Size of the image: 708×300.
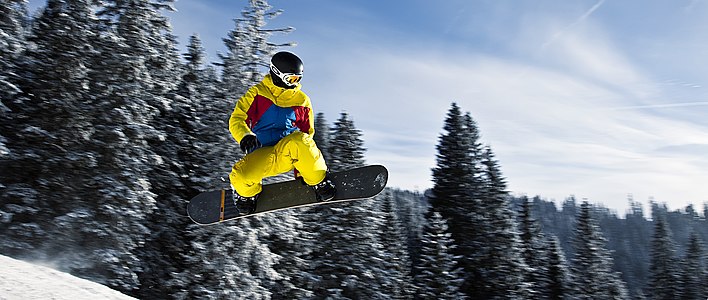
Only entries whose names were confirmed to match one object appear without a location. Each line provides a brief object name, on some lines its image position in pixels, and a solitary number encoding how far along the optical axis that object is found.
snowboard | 6.82
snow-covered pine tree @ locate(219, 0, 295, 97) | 17.41
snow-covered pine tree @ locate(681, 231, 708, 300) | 38.78
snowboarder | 5.85
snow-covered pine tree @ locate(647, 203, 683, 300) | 39.88
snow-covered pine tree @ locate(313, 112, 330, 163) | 41.81
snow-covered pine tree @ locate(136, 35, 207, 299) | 19.02
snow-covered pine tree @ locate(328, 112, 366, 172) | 25.39
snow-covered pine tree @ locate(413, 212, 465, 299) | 25.05
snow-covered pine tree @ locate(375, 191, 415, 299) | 23.94
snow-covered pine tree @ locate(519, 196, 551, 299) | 28.95
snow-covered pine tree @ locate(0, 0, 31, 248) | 16.12
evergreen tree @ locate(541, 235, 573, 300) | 29.81
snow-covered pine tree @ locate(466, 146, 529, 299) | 26.36
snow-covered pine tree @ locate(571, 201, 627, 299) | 29.70
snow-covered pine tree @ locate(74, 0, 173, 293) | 16.52
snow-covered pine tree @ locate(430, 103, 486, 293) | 28.14
